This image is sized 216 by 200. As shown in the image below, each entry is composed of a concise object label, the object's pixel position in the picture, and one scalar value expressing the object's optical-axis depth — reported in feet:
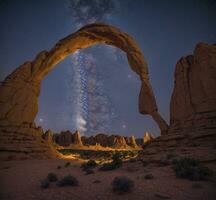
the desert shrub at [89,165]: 33.68
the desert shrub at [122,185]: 16.63
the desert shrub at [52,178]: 21.55
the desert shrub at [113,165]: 30.91
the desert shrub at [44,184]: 18.95
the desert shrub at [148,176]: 21.60
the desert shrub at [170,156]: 28.43
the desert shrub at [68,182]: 19.38
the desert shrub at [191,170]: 19.65
